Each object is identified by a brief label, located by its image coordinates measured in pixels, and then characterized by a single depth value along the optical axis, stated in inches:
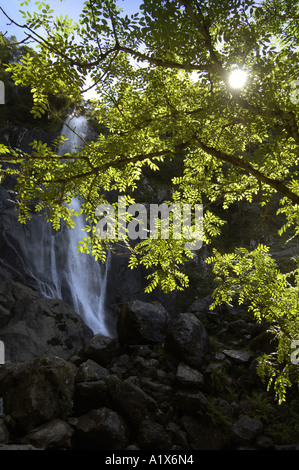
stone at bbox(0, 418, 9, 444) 224.8
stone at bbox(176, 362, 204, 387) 323.0
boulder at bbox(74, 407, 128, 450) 247.3
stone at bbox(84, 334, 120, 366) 386.3
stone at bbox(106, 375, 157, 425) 278.1
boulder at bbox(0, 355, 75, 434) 249.0
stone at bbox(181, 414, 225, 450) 273.9
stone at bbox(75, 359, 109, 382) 306.5
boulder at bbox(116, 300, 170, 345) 418.6
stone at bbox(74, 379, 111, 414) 284.4
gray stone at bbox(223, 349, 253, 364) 364.2
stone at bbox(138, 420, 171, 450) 257.6
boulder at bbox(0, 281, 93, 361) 372.2
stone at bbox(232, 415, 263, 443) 267.9
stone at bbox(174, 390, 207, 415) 301.6
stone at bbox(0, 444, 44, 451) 200.0
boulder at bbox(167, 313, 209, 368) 365.4
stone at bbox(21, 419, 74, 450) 224.1
